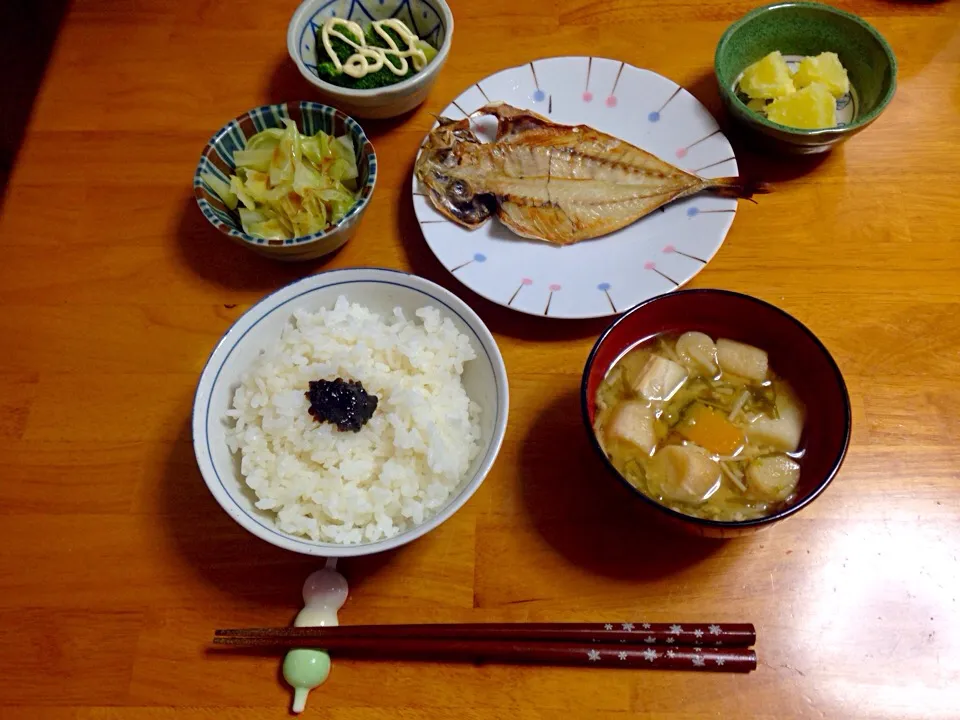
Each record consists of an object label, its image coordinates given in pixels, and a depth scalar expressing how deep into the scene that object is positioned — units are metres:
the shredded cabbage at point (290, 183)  0.45
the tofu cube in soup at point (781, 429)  0.36
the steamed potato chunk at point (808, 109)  0.45
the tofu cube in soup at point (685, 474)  0.35
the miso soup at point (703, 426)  0.35
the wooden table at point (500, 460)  0.36
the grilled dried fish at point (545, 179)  0.45
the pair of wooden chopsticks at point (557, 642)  0.35
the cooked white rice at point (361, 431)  0.36
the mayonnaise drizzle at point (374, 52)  0.48
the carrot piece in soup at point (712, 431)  0.36
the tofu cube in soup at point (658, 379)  0.37
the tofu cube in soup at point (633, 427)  0.36
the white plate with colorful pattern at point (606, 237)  0.43
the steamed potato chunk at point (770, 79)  0.46
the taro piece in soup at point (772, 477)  0.35
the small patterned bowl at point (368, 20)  0.47
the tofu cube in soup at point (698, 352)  0.38
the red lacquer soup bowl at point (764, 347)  0.33
